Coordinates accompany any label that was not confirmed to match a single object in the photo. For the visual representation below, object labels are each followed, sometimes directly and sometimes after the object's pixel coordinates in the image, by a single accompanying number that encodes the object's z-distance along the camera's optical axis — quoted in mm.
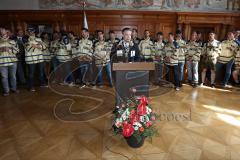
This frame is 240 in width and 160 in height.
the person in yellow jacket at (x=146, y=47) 5855
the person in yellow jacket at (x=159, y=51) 5802
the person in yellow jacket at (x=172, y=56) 5520
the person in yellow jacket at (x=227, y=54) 5535
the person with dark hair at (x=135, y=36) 6016
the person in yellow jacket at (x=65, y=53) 5781
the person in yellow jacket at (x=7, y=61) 4918
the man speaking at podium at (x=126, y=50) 3939
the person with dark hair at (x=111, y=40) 5734
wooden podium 3535
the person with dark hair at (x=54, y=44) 5905
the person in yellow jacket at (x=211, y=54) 5594
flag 6652
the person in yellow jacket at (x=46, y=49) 5934
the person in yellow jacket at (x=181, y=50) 5566
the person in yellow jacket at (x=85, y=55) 5605
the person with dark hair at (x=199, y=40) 5801
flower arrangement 2803
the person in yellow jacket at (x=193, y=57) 5750
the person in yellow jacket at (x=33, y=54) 5322
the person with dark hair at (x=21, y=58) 5793
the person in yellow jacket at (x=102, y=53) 5621
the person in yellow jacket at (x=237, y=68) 5532
